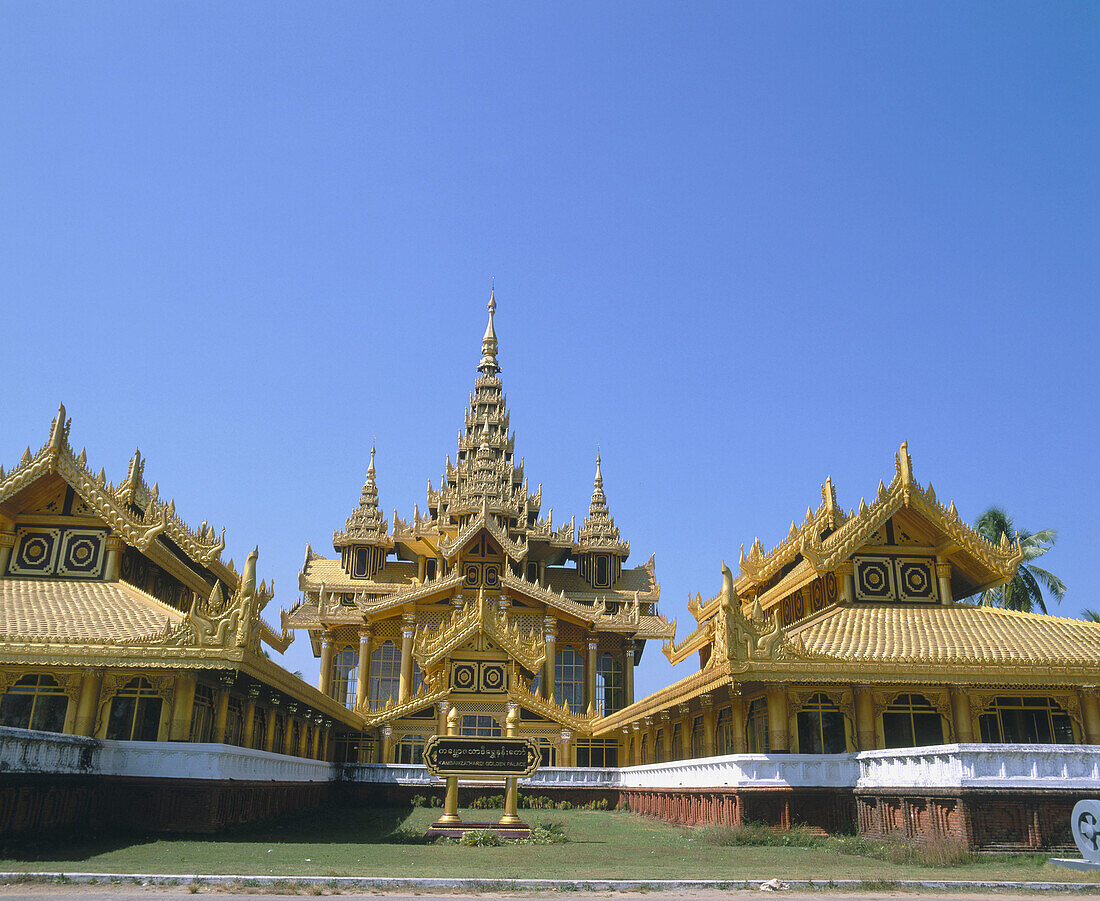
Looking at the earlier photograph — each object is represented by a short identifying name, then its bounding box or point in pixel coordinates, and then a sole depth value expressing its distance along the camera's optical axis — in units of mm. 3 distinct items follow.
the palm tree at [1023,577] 40688
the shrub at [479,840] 16750
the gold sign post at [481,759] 19328
